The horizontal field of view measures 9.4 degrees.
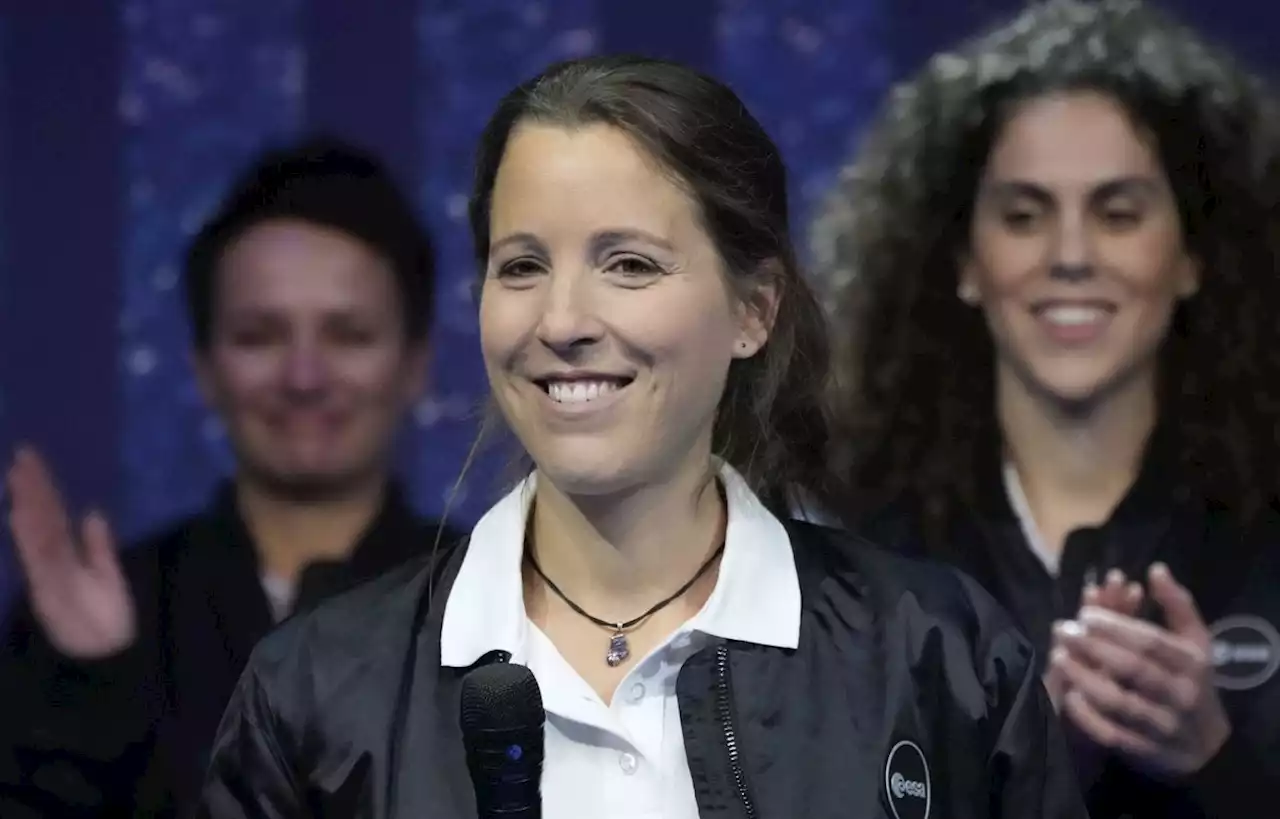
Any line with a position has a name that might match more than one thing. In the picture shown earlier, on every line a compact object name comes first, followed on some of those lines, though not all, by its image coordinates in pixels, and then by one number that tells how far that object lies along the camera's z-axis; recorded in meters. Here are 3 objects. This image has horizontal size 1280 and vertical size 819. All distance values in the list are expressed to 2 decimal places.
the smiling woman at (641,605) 4.47
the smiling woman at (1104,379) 4.74
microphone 4.34
